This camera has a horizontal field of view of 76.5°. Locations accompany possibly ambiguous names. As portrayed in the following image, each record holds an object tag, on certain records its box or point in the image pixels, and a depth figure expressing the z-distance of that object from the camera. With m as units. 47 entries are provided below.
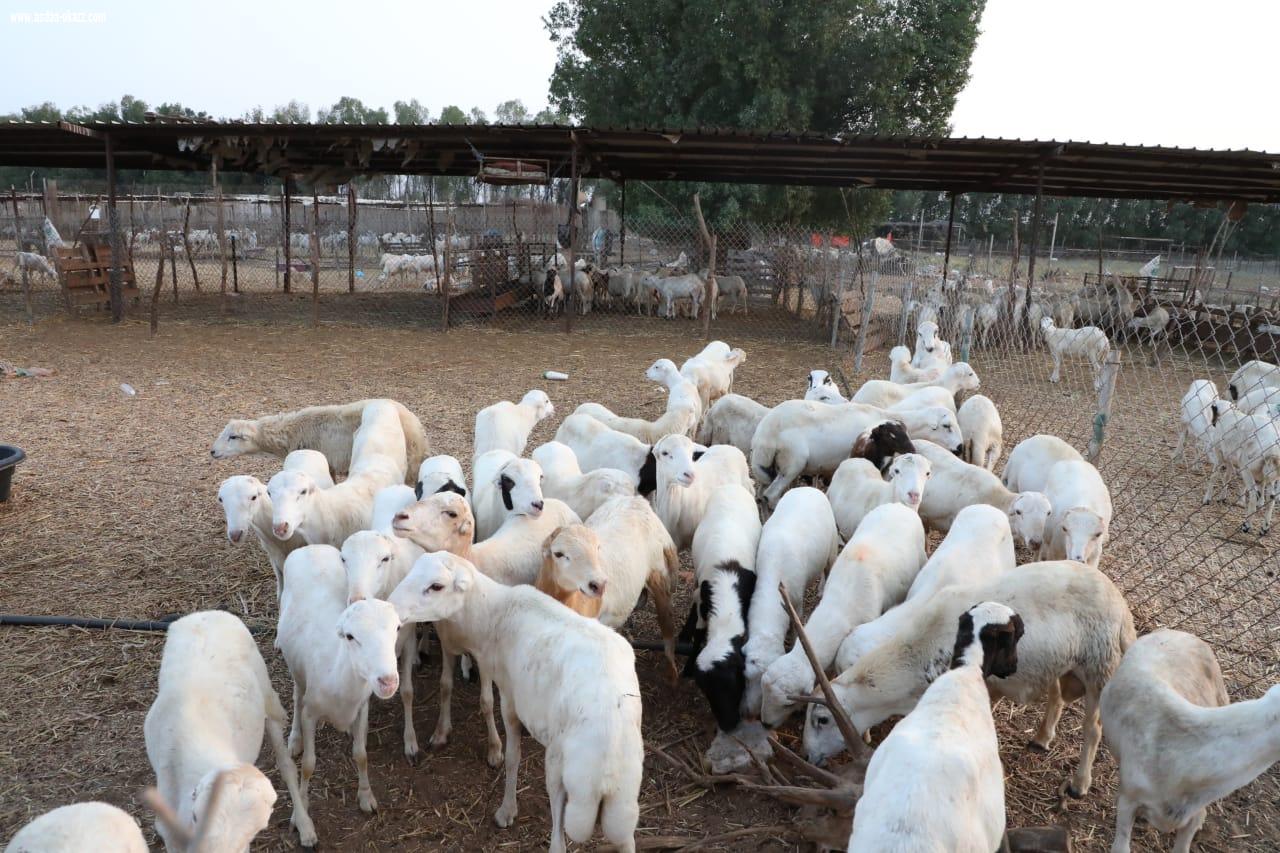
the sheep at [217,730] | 2.55
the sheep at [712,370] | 9.80
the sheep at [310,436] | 6.62
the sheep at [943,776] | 2.56
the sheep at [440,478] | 4.89
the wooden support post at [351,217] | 18.29
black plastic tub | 6.43
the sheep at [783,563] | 4.17
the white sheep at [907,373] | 9.87
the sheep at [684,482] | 5.42
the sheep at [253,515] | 4.57
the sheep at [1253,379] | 10.19
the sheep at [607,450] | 6.01
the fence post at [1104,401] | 6.43
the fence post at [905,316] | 13.12
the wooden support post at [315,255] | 15.28
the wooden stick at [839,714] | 3.43
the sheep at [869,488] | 5.38
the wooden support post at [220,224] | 15.06
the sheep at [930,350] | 10.82
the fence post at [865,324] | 12.38
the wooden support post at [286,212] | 19.57
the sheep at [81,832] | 2.48
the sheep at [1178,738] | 3.05
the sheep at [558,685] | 3.07
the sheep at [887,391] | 8.35
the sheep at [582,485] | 5.43
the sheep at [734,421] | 7.80
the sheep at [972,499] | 5.33
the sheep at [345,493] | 4.68
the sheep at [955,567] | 4.05
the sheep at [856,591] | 3.88
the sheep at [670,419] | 7.46
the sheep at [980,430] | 7.61
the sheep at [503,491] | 4.73
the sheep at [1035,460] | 6.33
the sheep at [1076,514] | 4.87
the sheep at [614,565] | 4.00
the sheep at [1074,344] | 14.12
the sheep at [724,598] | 4.02
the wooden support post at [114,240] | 15.27
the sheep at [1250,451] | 7.41
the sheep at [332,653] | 3.24
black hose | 4.90
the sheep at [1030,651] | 3.72
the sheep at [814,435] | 6.94
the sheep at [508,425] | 6.78
